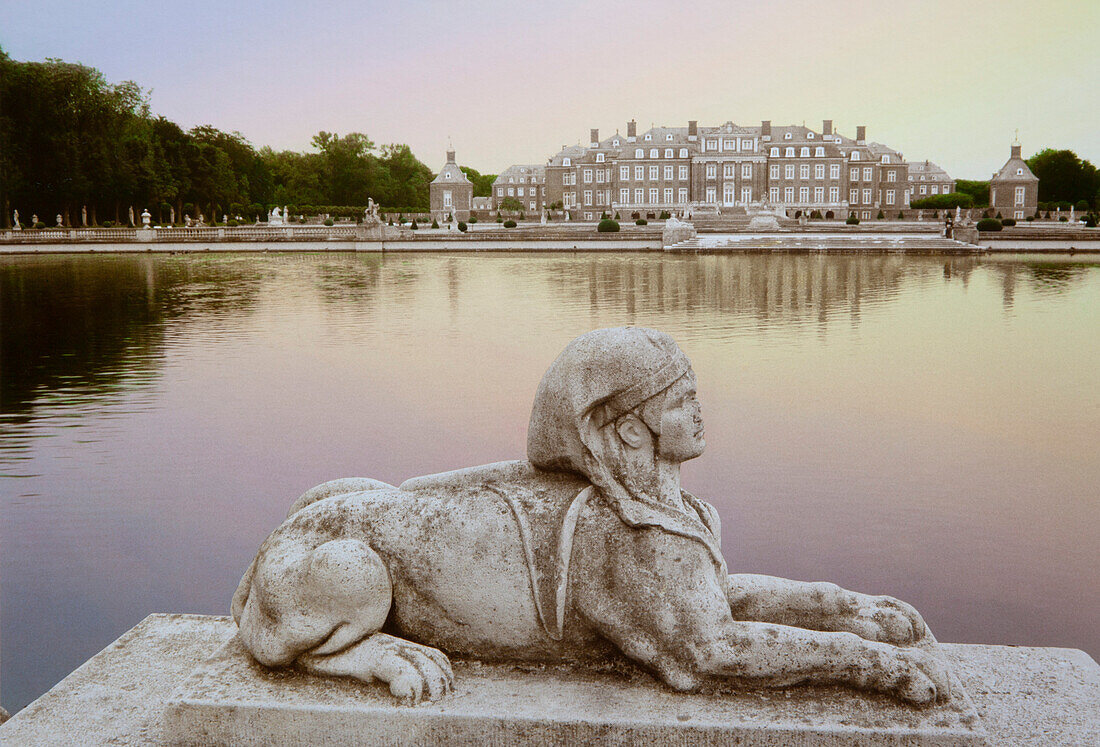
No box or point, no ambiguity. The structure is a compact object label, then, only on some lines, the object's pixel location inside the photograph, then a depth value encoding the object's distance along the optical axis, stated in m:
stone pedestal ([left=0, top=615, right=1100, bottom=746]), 2.43
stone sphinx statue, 2.56
